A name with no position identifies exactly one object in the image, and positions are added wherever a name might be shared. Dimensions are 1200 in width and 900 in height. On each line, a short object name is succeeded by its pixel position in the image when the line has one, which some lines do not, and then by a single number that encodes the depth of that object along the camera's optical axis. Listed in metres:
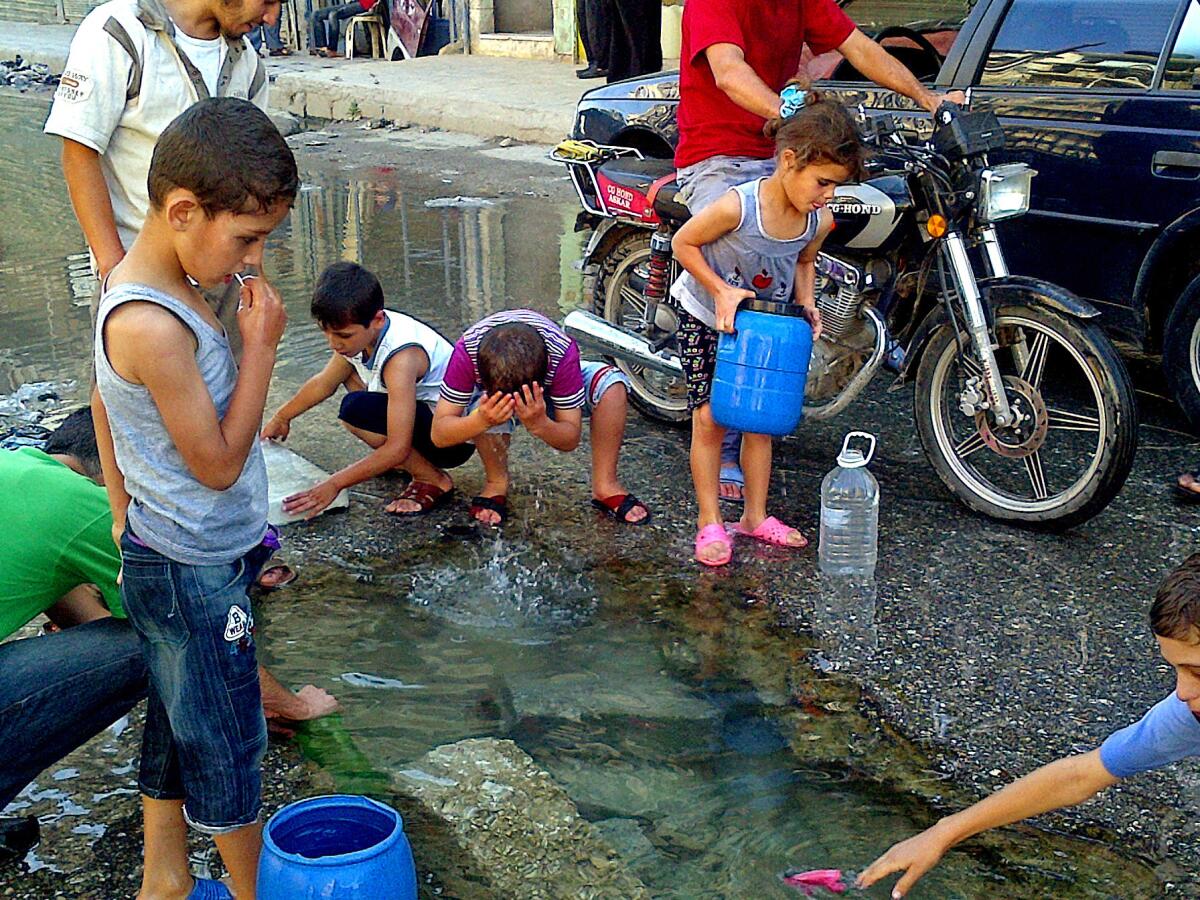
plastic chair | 17.84
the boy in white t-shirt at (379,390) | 4.25
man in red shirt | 4.11
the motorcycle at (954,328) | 4.01
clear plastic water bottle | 3.99
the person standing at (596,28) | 10.89
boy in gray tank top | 2.20
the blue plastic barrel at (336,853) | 2.16
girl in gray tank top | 3.73
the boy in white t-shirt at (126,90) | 3.18
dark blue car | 4.48
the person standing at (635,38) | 10.50
